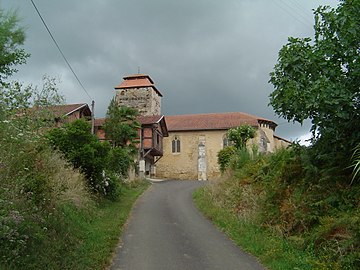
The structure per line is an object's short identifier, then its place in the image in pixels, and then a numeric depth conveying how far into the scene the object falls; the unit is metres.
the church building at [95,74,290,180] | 41.81
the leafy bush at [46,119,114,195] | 13.95
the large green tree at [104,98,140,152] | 28.84
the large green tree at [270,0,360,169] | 7.94
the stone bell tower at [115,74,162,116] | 49.16
